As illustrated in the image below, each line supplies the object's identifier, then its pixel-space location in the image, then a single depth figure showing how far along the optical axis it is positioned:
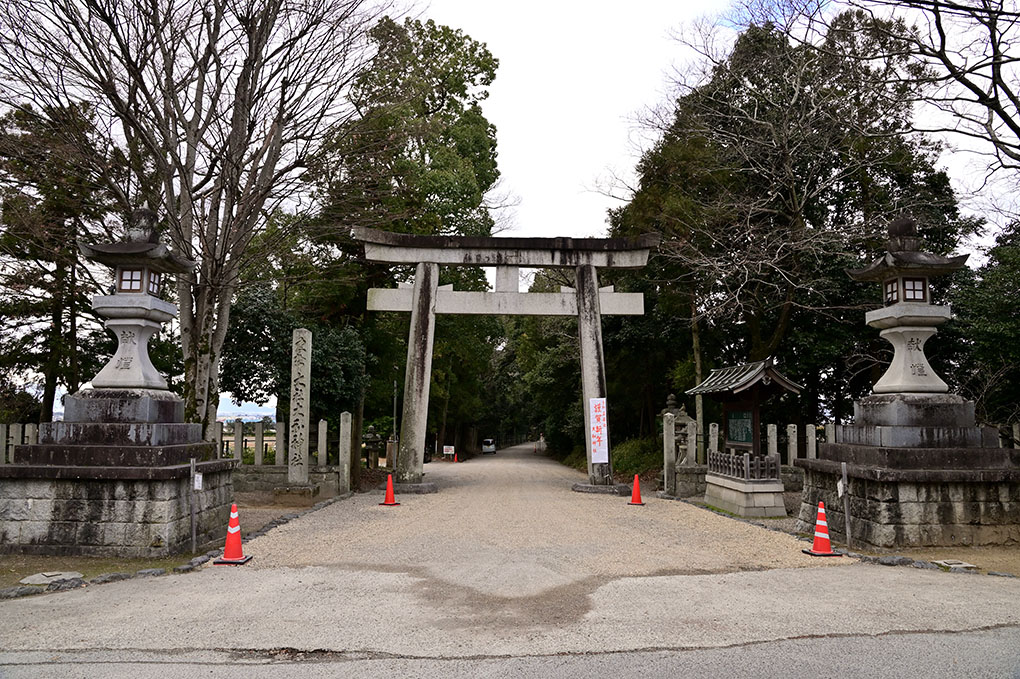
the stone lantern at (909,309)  8.70
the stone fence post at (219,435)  14.96
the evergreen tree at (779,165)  14.16
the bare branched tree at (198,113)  10.42
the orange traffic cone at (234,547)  7.49
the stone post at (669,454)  15.54
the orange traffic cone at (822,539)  7.92
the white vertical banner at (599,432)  15.38
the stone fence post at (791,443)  17.79
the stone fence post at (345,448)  15.08
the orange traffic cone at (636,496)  13.52
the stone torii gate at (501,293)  15.87
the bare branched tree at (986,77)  10.24
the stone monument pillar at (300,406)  14.05
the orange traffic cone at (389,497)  12.93
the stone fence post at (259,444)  15.65
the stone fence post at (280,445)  15.82
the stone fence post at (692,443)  16.48
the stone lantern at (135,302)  8.36
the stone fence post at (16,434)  17.23
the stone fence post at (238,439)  15.65
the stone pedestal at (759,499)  12.09
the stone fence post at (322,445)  15.27
